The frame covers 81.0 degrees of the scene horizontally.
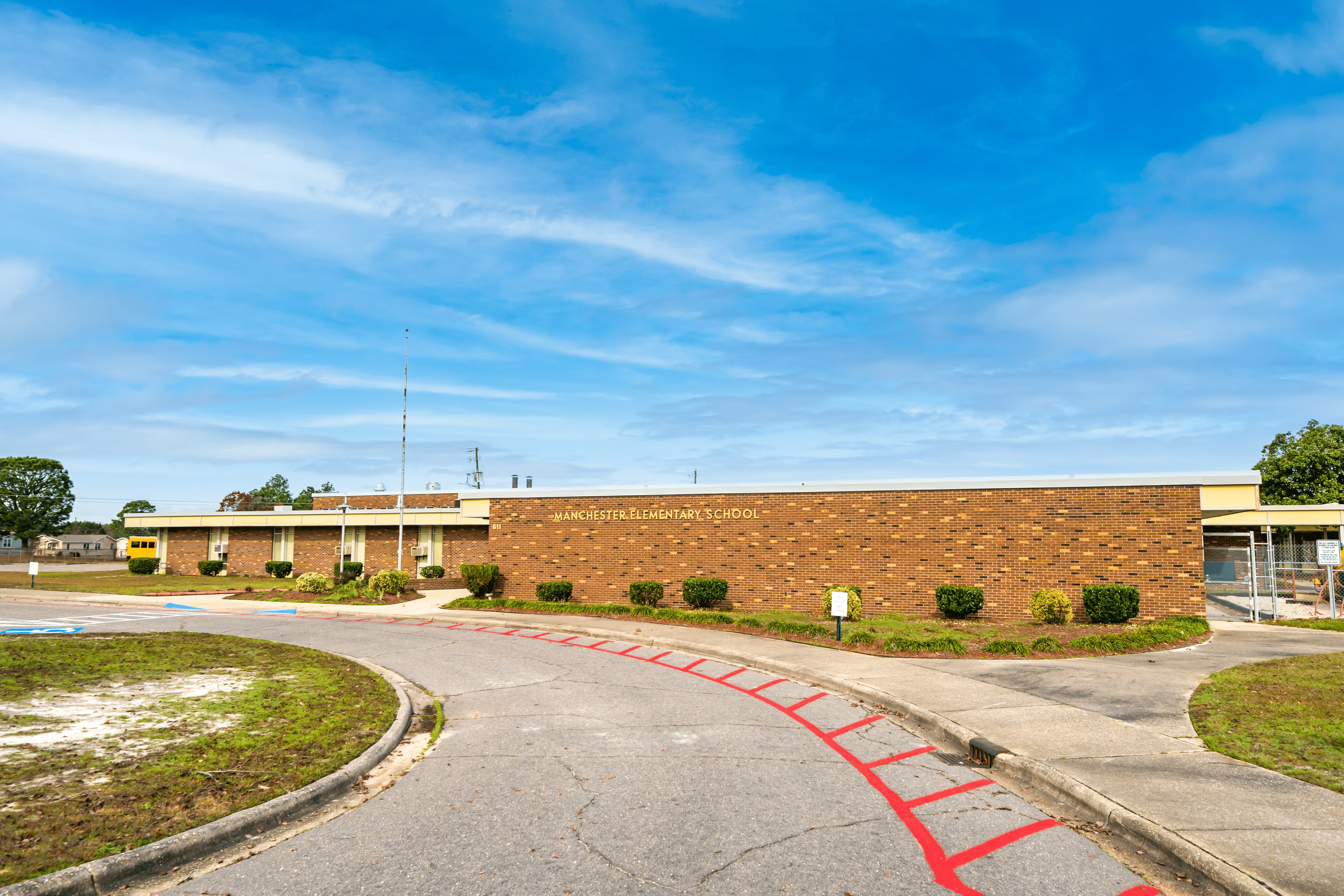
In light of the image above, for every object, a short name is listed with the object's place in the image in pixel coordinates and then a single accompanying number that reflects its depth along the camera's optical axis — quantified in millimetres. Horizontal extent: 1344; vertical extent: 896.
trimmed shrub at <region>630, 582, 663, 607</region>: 23922
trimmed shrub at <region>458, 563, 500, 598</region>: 26016
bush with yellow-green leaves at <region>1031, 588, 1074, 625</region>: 19609
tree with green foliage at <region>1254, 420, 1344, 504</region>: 58531
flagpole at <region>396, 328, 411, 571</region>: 34531
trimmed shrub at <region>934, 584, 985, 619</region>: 20484
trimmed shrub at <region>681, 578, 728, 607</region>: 22875
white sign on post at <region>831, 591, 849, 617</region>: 15969
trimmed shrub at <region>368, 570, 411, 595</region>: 29016
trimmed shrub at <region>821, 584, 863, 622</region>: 19906
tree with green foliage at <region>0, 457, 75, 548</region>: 90812
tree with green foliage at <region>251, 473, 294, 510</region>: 107375
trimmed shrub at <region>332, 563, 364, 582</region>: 36062
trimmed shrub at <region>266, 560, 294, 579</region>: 39969
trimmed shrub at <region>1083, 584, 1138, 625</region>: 19594
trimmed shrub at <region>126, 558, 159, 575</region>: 44312
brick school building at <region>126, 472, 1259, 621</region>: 20750
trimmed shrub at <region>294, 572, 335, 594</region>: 30141
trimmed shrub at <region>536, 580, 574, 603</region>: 25219
